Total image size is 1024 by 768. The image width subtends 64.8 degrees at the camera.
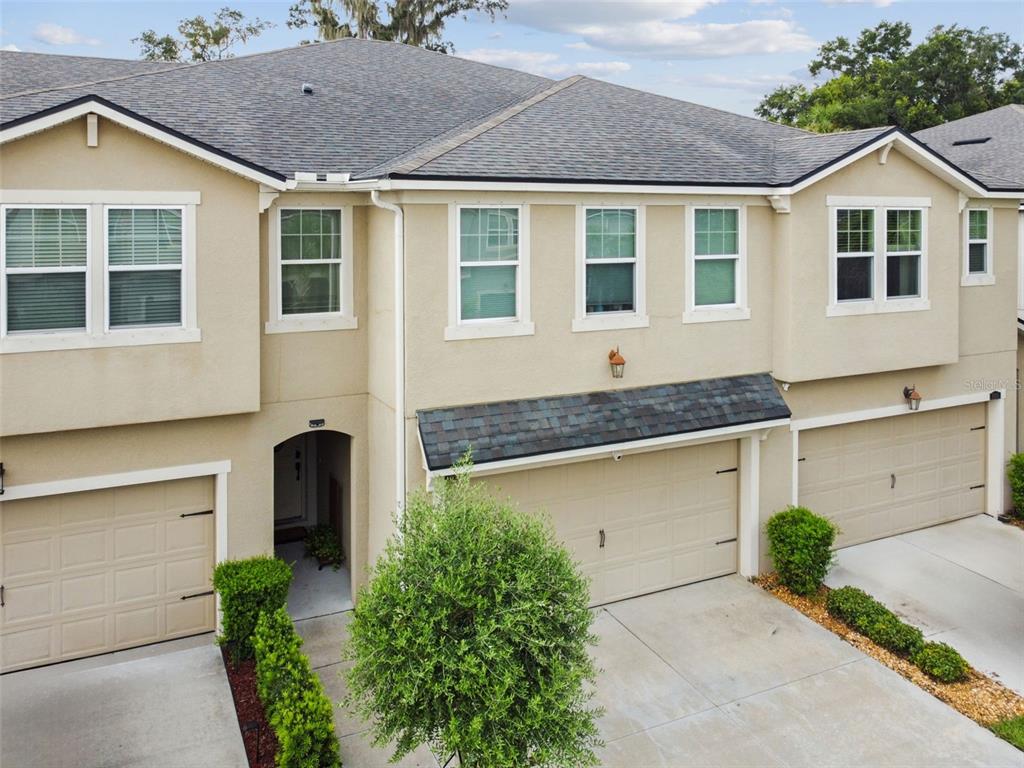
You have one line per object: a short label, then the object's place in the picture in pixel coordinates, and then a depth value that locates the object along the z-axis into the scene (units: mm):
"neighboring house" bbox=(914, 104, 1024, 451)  14352
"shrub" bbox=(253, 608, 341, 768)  7402
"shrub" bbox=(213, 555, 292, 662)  9594
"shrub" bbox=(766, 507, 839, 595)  11562
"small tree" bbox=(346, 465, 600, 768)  6098
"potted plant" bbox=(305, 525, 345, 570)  12523
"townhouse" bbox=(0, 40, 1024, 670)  9320
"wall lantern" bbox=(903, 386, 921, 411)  13492
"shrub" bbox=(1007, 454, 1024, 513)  14672
